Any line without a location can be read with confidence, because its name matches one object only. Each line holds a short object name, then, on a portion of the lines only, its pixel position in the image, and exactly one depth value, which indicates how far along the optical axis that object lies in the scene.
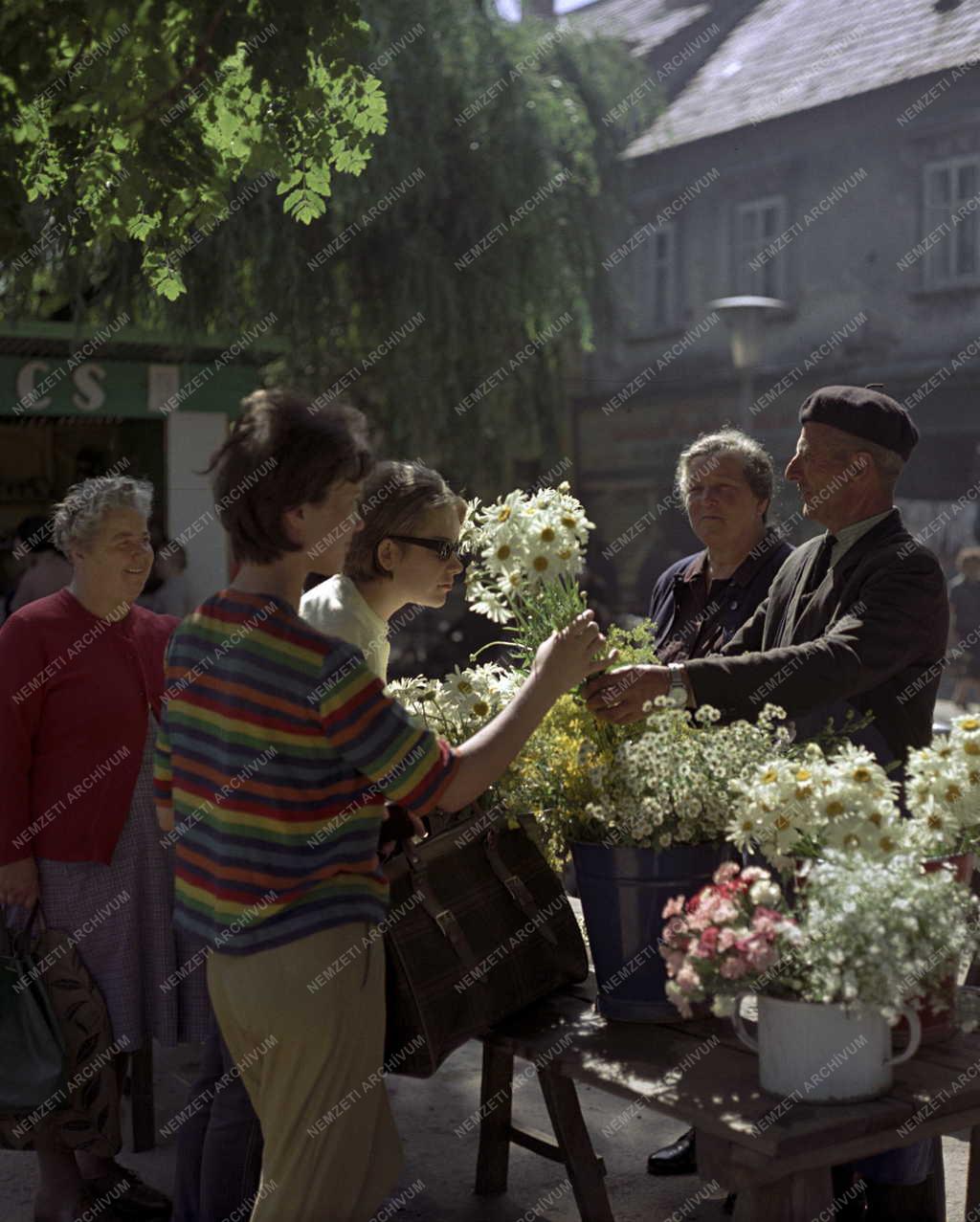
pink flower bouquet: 2.27
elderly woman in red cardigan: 3.60
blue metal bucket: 2.64
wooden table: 2.22
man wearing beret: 2.85
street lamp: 12.79
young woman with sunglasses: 3.03
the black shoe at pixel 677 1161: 3.75
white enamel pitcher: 2.26
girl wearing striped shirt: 2.29
